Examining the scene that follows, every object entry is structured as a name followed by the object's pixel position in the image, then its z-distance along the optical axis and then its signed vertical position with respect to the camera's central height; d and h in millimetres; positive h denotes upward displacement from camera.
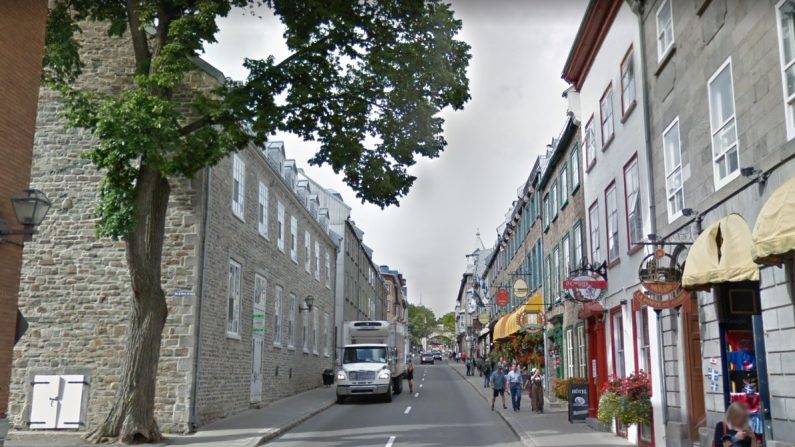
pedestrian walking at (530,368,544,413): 21812 -819
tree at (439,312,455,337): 161988 +8836
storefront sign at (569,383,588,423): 18422 -945
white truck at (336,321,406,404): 27312 +49
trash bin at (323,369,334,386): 36562 -749
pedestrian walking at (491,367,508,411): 24031 -610
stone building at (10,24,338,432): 17453 +1654
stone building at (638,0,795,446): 8727 +2412
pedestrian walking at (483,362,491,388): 35031 -468
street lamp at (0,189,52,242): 10461 +2120
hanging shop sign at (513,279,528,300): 26750 +2698
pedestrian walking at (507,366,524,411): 23312 -705
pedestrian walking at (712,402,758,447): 6910 -599
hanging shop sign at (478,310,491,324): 43203 +2615
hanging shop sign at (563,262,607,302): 16547 +1741
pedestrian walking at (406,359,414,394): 32906 -493
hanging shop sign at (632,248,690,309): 11641 +1282
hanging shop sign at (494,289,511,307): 32688 +2902
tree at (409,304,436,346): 144950 +8299
